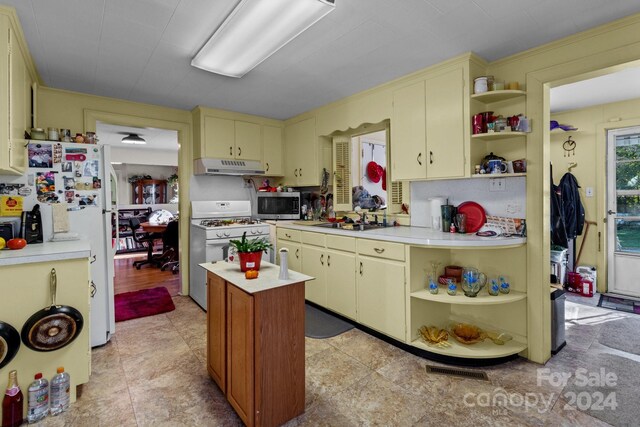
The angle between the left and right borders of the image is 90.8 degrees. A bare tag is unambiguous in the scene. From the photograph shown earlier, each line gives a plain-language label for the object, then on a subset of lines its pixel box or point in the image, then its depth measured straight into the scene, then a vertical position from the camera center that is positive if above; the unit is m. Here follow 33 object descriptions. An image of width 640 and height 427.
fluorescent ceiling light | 1.77 +1.14
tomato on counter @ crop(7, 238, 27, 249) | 2.04 -0.21
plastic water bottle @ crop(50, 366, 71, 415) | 1.86 -1.08
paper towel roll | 2.93 -0.03
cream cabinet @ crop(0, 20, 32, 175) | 1.81 +0.67
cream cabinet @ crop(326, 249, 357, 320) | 2.99 -0.74
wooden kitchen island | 1.61 -0.74
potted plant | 1.90 -0.28
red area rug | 3.50 -1.13
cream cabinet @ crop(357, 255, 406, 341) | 2.56 -0.76
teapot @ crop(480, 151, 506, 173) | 2.54 +0.38
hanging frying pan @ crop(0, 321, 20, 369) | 1.68 -0.71
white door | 3.86 -0.08
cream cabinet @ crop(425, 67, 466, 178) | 2.58 +0.69
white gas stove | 3.57 -0.26
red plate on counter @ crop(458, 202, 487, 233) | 2.72 -0.08
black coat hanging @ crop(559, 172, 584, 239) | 4.01 -0.05
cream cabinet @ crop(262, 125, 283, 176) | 4.48 +0.83
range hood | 3.87 +0.53
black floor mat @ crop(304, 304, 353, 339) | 2.90 -1.15
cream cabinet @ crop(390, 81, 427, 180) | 2.85 +0.68
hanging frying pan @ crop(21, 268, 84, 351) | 1.78 -0.67
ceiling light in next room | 5.93 +1.35
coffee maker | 2.27 -0.11
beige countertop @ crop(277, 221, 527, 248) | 2.29 -0.25
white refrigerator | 2.41 +0.10
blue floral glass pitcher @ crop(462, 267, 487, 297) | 2.42 -0.59
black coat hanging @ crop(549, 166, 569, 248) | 3.96 -0.22
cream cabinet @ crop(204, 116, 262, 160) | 3.96 +0.91
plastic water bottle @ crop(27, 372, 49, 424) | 1.79 -1.08
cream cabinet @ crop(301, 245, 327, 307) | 3.34 -0.70
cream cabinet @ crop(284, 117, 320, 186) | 4.16 +0.74
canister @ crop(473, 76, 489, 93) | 2.48 +0.95
